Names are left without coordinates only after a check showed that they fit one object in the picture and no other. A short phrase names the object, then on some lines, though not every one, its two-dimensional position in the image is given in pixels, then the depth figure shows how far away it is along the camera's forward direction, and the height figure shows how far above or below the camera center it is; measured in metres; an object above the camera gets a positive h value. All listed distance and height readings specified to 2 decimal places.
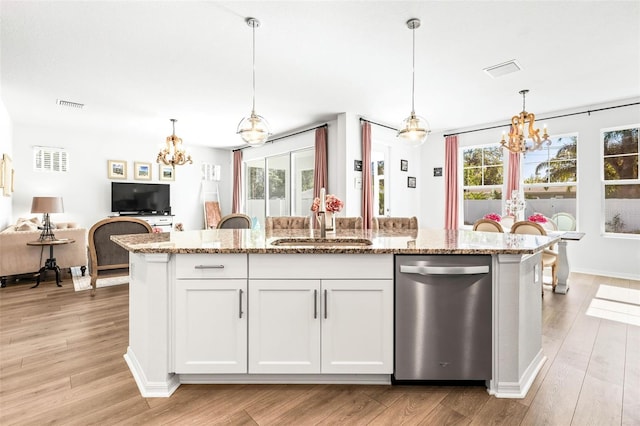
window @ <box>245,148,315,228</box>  6.94 +0.67
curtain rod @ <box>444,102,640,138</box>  4.92 +1.63
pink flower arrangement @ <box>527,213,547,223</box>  4.41 -0.09
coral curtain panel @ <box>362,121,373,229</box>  5.75 +0.76
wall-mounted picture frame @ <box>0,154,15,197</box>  4.87 +0.60
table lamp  5.32 +0.13
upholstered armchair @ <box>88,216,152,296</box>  4.04 -0.40
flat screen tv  7.38 +0.34
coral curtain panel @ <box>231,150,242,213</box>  8.77 +0.86
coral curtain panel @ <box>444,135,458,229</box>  6.59 +0.62
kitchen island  1.91 -0.60
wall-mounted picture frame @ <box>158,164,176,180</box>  8.15 +1.03
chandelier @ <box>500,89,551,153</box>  4.19 +1.05
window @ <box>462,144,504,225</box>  6.24 +0.63
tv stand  7.75 -0.18
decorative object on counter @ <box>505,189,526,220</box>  4.78 +0.12
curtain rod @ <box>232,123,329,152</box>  6.07 +1.68
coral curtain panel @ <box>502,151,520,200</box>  5.79 +0.71
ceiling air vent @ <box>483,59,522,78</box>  3.66 +1.69
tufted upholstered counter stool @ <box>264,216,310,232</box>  3.37 -0.10
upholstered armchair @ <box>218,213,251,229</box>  5.12 -0.15
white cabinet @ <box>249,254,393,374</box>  1.94 -0.61
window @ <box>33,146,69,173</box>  6.60 +1.12
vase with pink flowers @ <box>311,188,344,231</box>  2.58 +0.04
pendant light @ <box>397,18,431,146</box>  2.94 +0.76
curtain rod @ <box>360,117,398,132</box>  5.81 +1.69
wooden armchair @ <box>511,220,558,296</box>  3.71 -0.23
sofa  4.44 -0.57
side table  4.46 -0.68
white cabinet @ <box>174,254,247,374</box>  1.93 -0.60
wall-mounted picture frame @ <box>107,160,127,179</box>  7.42 +1.01
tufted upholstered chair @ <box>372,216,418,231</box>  3.29 -0.11
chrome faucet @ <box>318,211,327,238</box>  2.56 -0.09
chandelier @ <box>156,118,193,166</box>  5.91 +1.10
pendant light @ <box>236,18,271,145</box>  2.93 +0.78
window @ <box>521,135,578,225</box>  5.43 +0.61
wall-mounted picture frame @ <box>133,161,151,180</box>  7.77 +1.02
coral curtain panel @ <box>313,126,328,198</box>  6.03 +0.99
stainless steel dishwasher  1.91 -0.64
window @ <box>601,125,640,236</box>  4.89 +0.48
